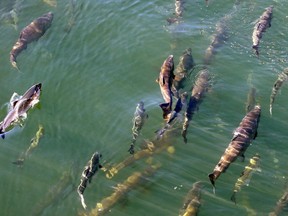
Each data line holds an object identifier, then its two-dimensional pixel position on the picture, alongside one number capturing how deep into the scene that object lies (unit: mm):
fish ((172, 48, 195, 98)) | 10398
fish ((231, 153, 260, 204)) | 8532
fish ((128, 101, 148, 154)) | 9547
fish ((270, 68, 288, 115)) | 10233
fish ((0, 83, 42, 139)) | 8508
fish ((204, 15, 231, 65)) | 11312
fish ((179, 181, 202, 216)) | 8167
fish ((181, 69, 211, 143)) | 9652
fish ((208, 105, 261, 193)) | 8375
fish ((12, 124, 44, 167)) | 9273
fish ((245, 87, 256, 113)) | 9987
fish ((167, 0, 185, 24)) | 12438
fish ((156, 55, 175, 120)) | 8961
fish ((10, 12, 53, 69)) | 11531
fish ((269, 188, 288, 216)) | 8133
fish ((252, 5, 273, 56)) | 11304
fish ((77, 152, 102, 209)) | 8508
